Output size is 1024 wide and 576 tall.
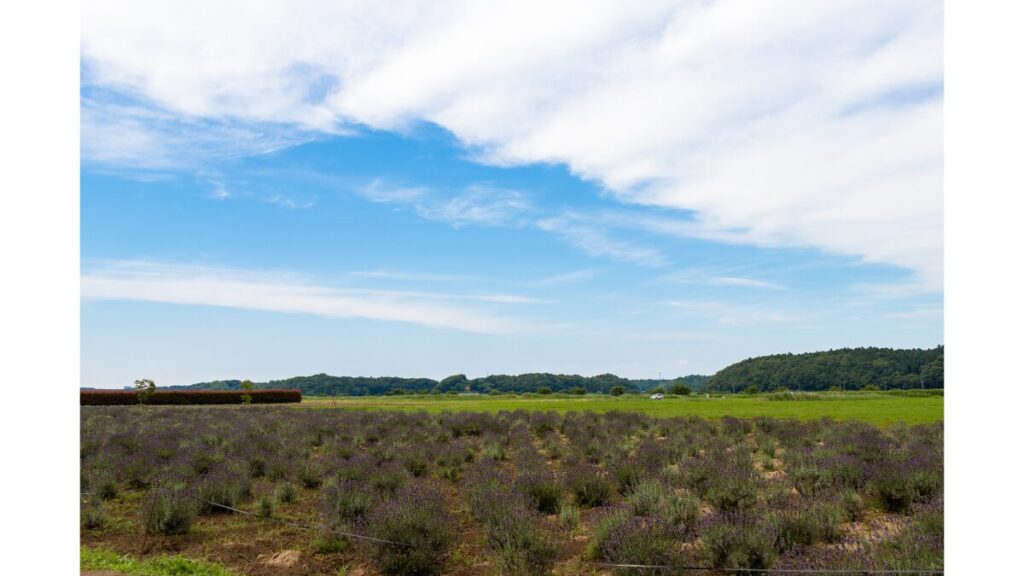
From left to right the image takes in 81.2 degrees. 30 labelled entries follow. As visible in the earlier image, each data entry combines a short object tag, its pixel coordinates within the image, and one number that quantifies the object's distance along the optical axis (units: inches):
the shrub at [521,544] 303.0
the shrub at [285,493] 509.6
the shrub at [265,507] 469.1
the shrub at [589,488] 454.3
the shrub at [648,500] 376.5
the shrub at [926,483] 403.2
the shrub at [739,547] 284.0
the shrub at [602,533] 327.3
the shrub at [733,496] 391.5
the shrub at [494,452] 679.7
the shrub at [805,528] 315.3
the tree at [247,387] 2525.3
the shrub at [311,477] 572.1
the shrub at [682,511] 351.7
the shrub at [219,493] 496.4
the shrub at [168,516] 433.7
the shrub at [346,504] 402.9
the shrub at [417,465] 605.3
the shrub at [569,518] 391.2
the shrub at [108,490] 549.6
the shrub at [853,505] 384.8
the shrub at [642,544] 283.6
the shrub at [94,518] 457.4
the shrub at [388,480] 486.0
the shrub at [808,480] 440.3
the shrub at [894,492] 400.5
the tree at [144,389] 2156.7
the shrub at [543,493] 441.4
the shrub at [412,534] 327.9
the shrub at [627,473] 478.1
